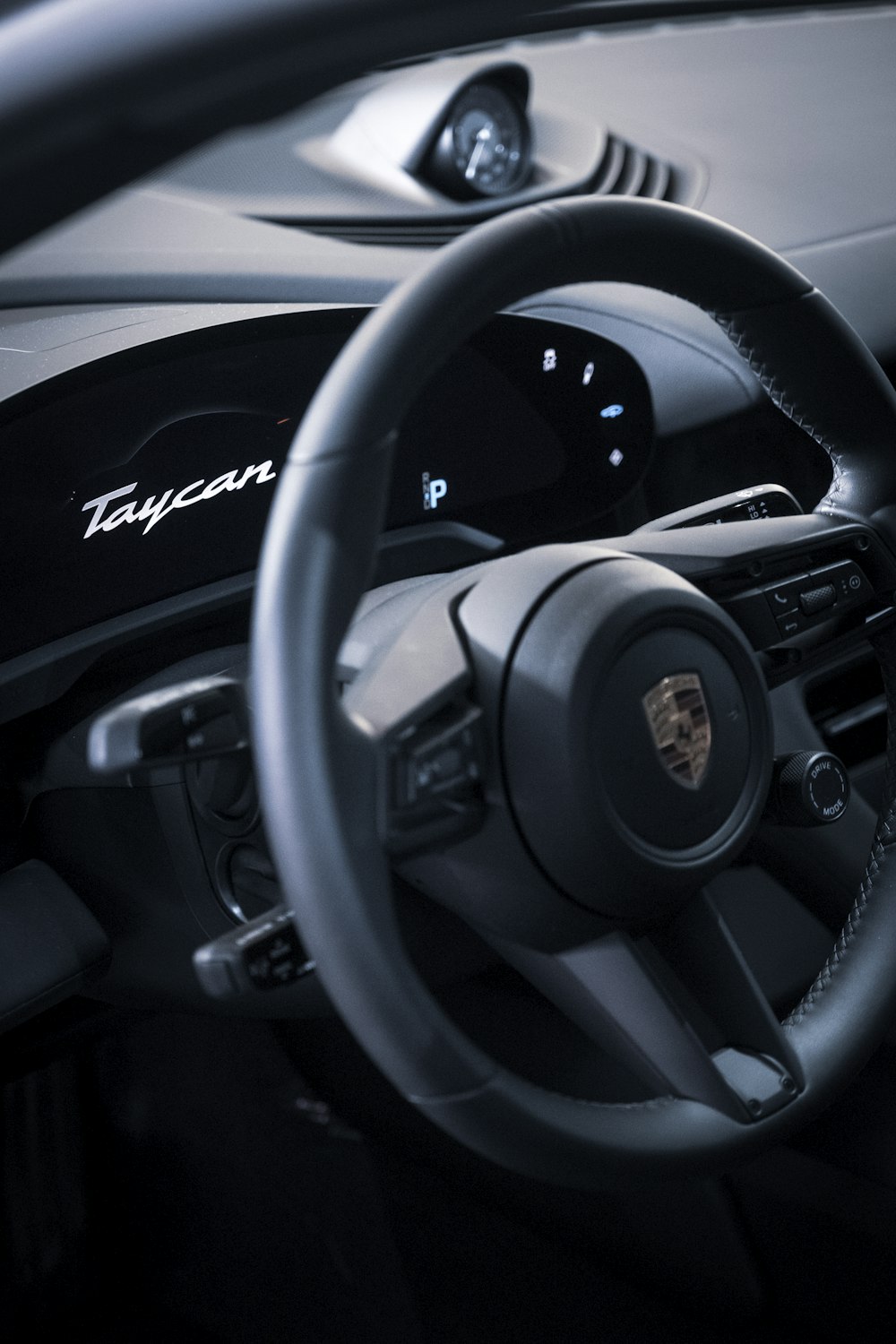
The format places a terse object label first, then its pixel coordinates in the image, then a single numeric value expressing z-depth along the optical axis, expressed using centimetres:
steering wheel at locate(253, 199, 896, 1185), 80
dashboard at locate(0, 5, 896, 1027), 119
